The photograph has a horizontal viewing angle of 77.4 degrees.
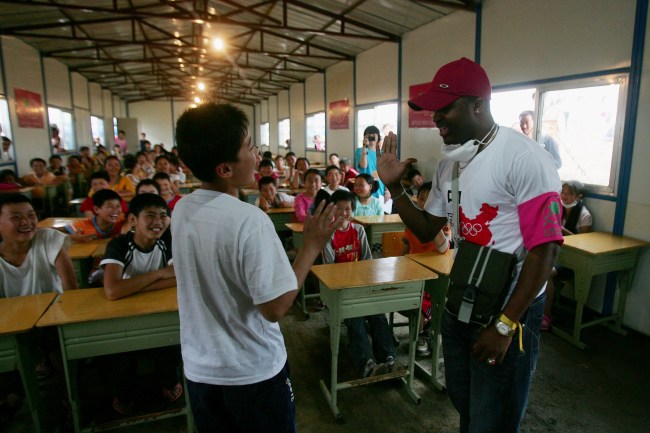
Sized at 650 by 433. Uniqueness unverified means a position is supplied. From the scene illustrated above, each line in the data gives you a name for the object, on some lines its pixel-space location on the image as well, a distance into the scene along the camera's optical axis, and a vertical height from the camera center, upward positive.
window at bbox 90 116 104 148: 12.97 +0.98
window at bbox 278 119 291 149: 14.36 +0.93
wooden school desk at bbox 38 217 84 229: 3.67 -0.61
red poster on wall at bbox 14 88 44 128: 7.48 +0.94
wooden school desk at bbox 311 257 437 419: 2.17 -0.74
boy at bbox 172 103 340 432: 0.93 -0.29
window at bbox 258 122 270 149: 18.00 +1.04
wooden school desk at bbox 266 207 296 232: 4.62 -0.67
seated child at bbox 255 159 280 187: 6.50 -0.19
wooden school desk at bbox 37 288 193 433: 1.84 -0.77
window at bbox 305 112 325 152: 11.27 +0.75
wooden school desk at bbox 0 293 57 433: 1.76 -0.80
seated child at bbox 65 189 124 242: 3.20 -0.53
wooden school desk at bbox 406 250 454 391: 2.47 -0.87
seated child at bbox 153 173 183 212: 4.26 -0.31
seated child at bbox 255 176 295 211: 4.67 -0.47
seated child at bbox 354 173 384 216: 4.35 -0.45
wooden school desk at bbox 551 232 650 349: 2.98 -0.79
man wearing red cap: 1.06 -0.17
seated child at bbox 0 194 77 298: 2.13 -0.53
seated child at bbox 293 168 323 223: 4.27 -0.40
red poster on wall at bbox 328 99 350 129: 9.20 +1.01
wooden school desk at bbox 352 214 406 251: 3.94 -0.67
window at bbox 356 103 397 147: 7.74 +0.80
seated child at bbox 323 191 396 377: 2.48 -1.17
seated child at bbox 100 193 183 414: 2.08 -0.59
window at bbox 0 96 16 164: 6.90 +0.46
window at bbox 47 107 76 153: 9.23 +0.66
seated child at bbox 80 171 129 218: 4.10 -0.31
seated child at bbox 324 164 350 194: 4.93 -0.24
